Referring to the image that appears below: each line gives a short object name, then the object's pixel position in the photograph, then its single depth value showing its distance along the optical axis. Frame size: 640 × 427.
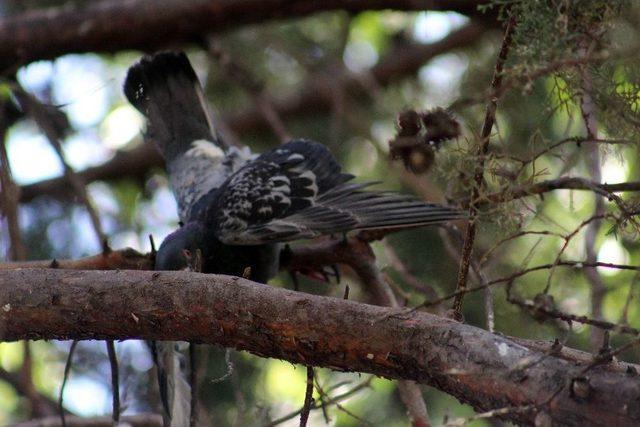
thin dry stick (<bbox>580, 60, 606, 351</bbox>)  7.14
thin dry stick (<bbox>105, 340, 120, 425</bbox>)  5.78
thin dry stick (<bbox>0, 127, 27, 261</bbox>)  7.60
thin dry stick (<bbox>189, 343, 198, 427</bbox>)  5.90
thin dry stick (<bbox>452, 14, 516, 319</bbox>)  4.77
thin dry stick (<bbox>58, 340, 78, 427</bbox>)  5.98
